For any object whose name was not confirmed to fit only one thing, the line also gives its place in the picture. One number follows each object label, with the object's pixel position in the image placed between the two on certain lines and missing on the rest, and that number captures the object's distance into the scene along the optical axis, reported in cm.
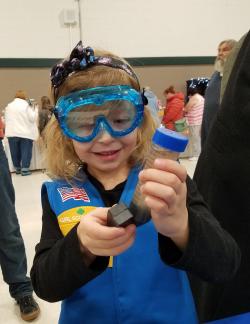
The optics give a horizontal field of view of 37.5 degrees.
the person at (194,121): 761
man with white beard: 306
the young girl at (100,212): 78
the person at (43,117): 546
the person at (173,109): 745
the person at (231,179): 102
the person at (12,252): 221
